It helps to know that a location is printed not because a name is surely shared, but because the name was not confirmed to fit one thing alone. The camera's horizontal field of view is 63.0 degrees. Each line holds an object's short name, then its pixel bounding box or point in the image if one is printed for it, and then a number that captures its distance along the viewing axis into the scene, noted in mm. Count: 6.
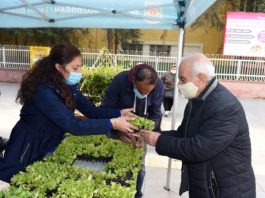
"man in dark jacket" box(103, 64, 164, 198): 1987
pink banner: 7739
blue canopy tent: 2340
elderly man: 1313
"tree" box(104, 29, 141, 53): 11545
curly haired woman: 1403
